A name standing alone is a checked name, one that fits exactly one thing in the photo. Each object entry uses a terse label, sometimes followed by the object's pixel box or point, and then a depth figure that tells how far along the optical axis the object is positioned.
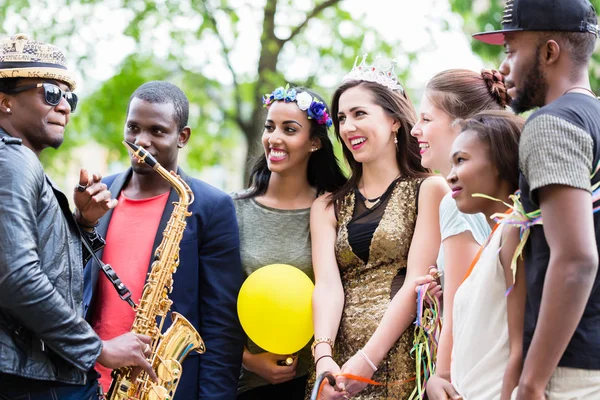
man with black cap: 2.68
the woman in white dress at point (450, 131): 3.98
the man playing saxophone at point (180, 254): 4.47
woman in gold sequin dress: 4.34
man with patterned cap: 3.31
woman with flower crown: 4.90
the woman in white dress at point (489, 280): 3.08
